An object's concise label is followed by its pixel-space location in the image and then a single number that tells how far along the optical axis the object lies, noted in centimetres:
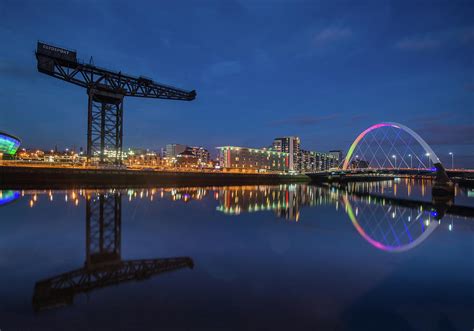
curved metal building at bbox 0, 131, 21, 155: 6456
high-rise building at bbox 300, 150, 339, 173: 18424
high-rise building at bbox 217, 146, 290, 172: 11255
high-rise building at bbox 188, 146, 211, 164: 19400
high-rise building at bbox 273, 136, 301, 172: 17020
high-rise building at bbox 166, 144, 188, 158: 18412
